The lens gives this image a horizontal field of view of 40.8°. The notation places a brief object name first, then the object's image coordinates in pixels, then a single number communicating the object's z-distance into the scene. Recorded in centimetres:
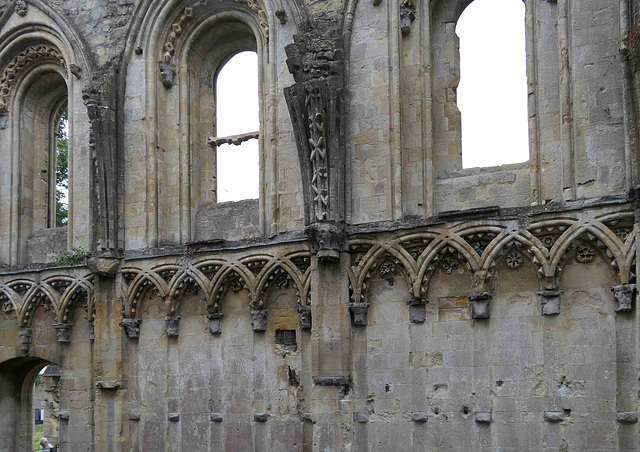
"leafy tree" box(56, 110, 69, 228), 1874
